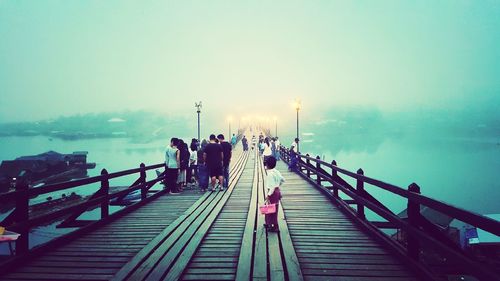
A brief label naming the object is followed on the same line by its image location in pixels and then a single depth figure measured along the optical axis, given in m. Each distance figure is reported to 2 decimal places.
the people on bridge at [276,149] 23.18
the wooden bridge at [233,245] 4.13
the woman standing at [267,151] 15.52
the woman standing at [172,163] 10.24
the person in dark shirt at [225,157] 11.11
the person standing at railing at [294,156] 16.45
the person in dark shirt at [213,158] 10.20
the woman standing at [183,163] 11.17
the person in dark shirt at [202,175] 11.17
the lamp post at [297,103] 23.31
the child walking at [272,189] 6.06
